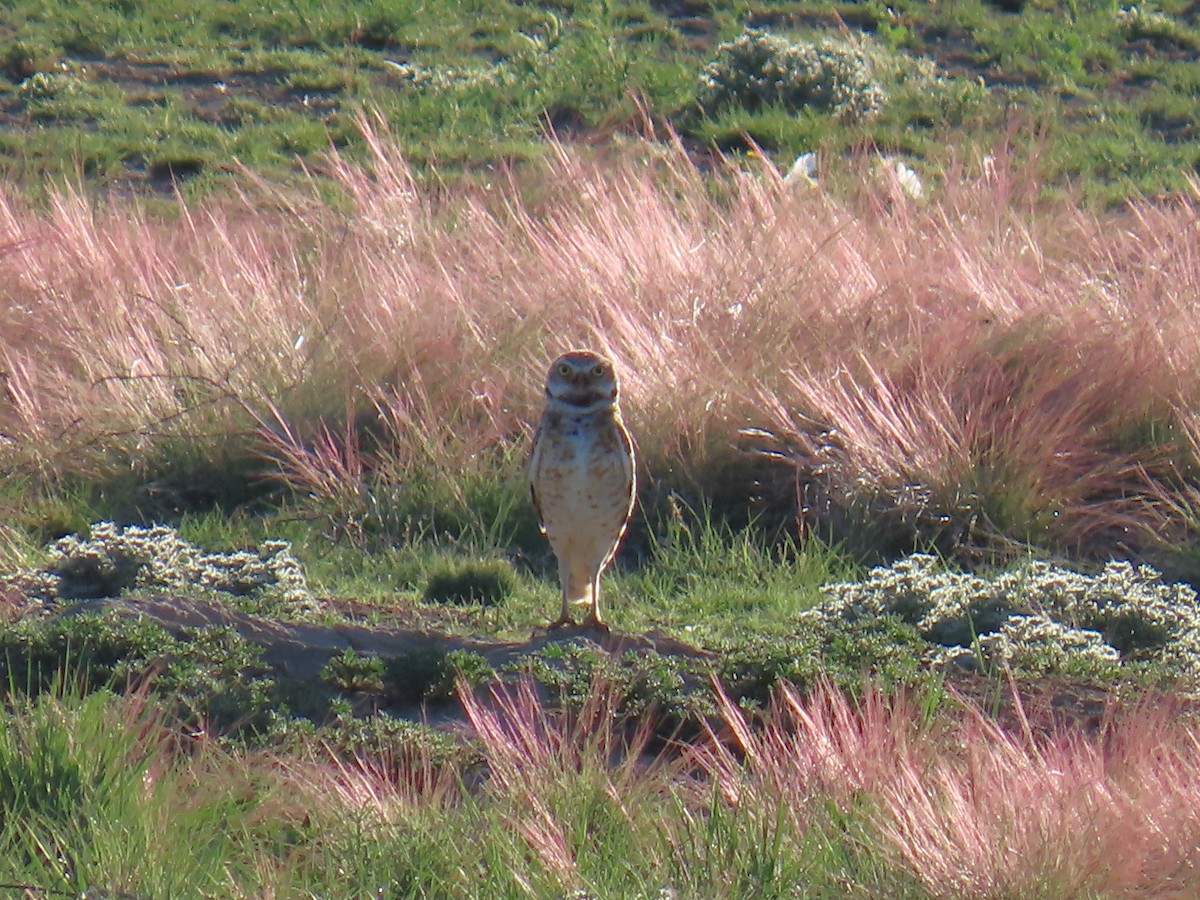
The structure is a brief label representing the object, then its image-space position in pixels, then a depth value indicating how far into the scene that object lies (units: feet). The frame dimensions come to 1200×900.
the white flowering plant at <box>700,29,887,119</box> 92.07
